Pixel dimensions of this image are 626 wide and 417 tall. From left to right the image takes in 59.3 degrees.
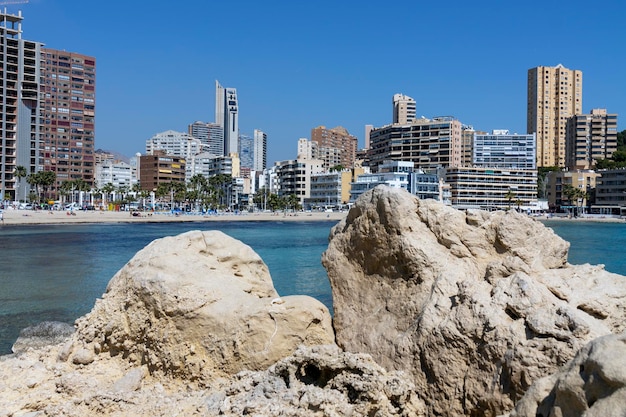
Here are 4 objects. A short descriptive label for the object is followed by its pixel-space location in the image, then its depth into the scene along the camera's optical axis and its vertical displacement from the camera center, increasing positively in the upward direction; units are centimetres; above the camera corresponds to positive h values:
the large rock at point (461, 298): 580 -116
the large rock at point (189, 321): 770 -177
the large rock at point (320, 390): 617 -222
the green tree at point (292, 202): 13519 -7
